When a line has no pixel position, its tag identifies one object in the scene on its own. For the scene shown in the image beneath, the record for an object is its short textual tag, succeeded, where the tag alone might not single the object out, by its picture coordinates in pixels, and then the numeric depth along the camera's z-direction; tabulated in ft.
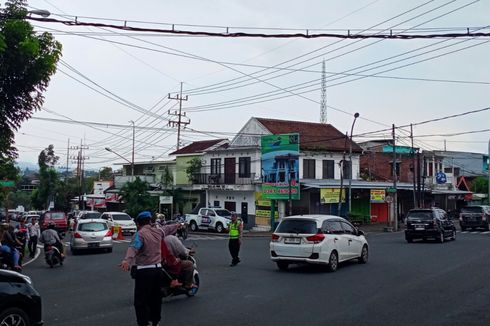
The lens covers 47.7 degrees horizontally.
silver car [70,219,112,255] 84.12
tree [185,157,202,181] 180.65
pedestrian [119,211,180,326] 26.17
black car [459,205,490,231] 138.92
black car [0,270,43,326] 25.16
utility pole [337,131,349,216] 159.43
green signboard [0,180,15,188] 73.43
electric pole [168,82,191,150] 199.72
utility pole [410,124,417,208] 152.83
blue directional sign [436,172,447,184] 198.59
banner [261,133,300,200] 144.05
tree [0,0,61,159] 47.88
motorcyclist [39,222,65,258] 66.18
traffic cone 123.34
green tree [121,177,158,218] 174.81
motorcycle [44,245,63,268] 65.46
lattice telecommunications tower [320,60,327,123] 192.95
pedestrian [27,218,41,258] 83.15
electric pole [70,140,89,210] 309.63
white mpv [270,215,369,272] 53.52
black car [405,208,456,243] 94.32
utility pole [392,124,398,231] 139.31
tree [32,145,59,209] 273.54
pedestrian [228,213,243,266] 61.62
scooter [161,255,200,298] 37.09
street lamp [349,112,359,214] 128.78
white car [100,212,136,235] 126.72
